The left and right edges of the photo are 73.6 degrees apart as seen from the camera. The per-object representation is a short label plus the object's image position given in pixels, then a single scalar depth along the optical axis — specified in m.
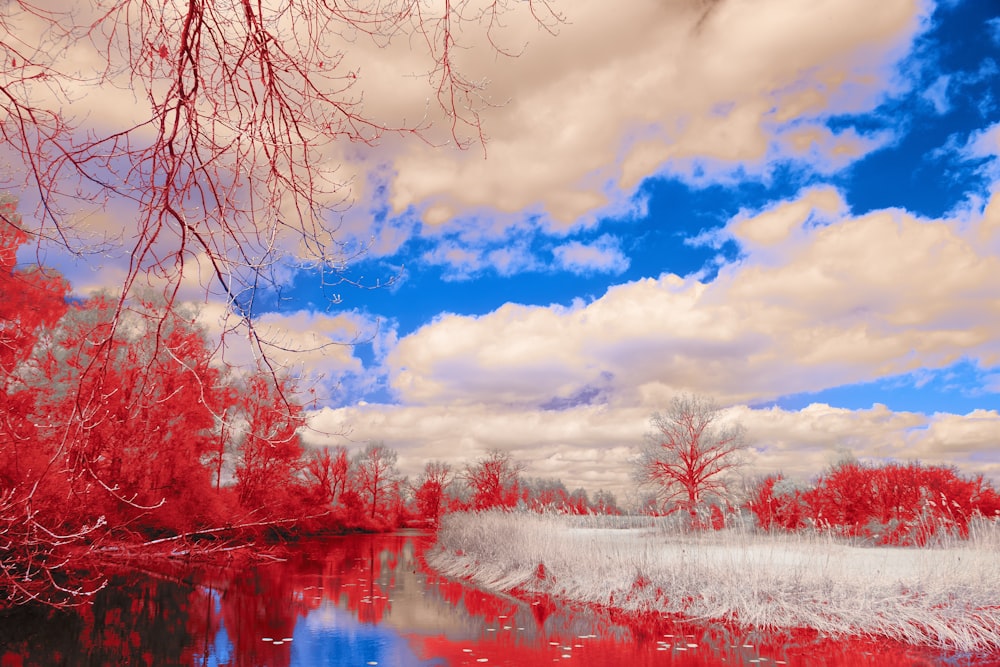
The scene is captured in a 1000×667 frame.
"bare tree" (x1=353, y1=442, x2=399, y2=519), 47.29
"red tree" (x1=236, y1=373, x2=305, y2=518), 23.33
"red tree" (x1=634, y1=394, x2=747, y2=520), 32.28
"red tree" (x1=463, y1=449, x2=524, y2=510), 40.97
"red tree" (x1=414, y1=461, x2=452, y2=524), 51.56
